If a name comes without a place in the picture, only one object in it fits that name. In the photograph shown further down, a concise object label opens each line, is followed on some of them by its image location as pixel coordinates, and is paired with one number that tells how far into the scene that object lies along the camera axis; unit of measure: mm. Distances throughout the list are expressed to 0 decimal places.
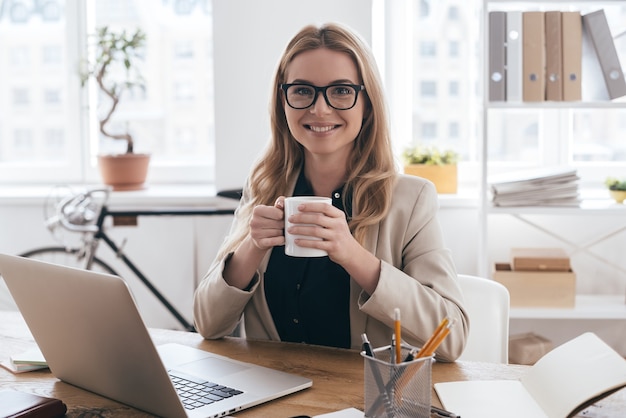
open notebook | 1114
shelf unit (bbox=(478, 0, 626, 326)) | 2828
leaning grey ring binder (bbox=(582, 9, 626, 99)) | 2770
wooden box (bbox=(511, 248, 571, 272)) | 2916
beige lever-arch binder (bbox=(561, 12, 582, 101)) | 2779
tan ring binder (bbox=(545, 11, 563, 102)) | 2781
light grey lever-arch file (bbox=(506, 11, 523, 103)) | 2787
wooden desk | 1220
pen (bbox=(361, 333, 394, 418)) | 1095
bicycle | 3174
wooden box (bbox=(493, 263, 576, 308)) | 2918
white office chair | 1691
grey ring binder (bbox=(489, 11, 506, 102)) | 2785
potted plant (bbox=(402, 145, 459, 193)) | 3227
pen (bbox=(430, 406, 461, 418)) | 1151
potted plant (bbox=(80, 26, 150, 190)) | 3400
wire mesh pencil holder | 1082
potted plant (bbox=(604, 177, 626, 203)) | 2984
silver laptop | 1110
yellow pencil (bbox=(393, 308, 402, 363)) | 1084
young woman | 1638
